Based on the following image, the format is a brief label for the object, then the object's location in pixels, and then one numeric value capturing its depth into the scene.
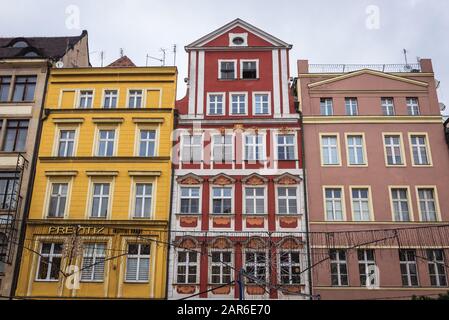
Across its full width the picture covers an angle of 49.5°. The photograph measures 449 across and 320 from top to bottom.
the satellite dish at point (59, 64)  28.65
